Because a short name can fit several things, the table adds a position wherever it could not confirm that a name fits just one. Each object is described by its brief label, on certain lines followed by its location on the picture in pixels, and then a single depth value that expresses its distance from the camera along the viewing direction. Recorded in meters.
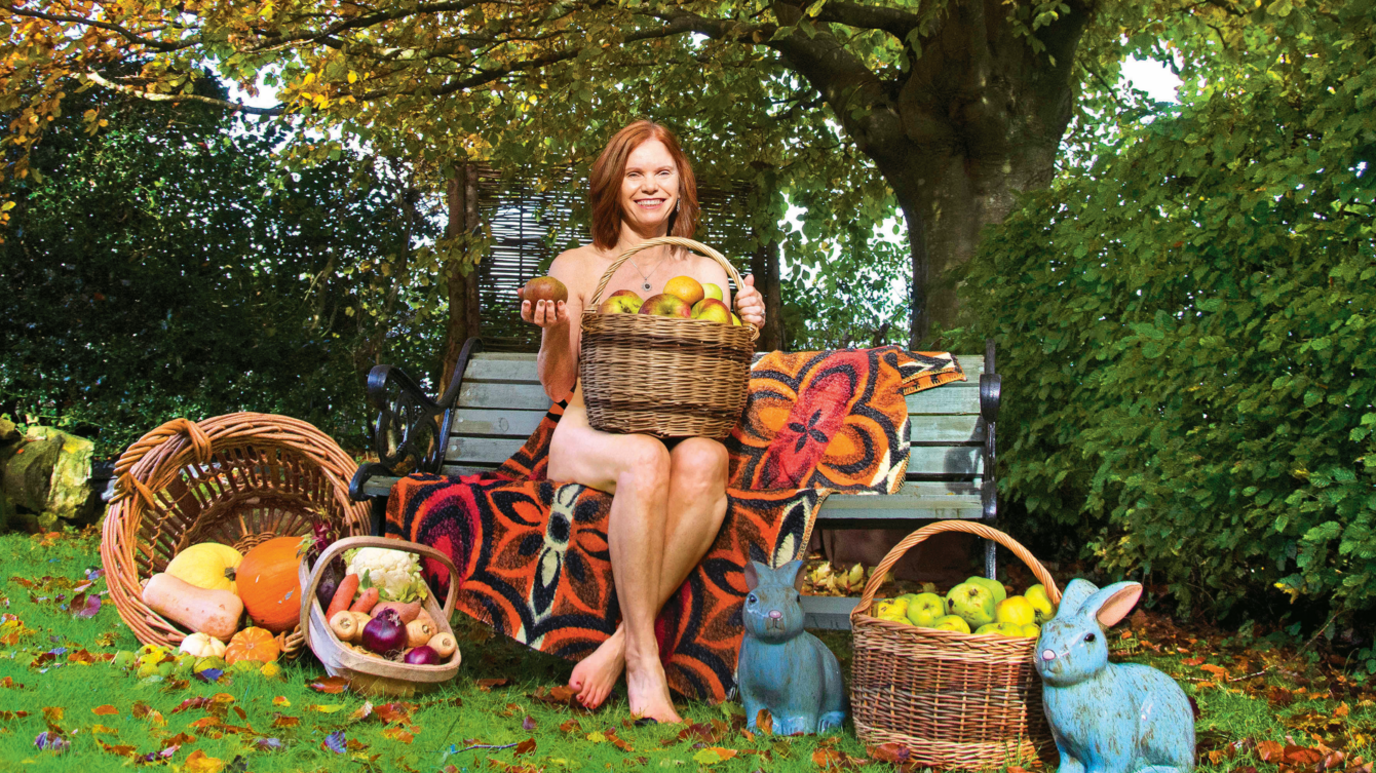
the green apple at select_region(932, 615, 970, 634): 2.33
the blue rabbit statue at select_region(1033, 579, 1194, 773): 2.10
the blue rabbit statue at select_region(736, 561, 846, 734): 2.47
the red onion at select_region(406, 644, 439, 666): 2.80
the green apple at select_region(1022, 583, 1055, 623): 2.37
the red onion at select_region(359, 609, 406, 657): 2.78
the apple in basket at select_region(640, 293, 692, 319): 2.85
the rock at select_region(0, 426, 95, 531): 5.80
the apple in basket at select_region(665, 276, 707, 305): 2.92
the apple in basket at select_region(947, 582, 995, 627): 2.38
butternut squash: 3.06
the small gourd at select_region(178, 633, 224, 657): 2.96
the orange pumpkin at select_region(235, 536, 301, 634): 3.09
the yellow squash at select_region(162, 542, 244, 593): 3.19
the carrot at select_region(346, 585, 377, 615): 2.88
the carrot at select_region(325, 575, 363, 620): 2.87
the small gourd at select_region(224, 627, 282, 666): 2.96
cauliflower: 2.96
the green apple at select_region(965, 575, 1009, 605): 2.46
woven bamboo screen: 6.74
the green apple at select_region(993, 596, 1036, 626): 2.34
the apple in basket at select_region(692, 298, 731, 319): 2.83
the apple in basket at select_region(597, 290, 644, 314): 2.84
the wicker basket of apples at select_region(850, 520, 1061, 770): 2.28
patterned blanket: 2.90
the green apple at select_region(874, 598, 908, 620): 2.45
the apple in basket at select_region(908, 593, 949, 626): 2.37
